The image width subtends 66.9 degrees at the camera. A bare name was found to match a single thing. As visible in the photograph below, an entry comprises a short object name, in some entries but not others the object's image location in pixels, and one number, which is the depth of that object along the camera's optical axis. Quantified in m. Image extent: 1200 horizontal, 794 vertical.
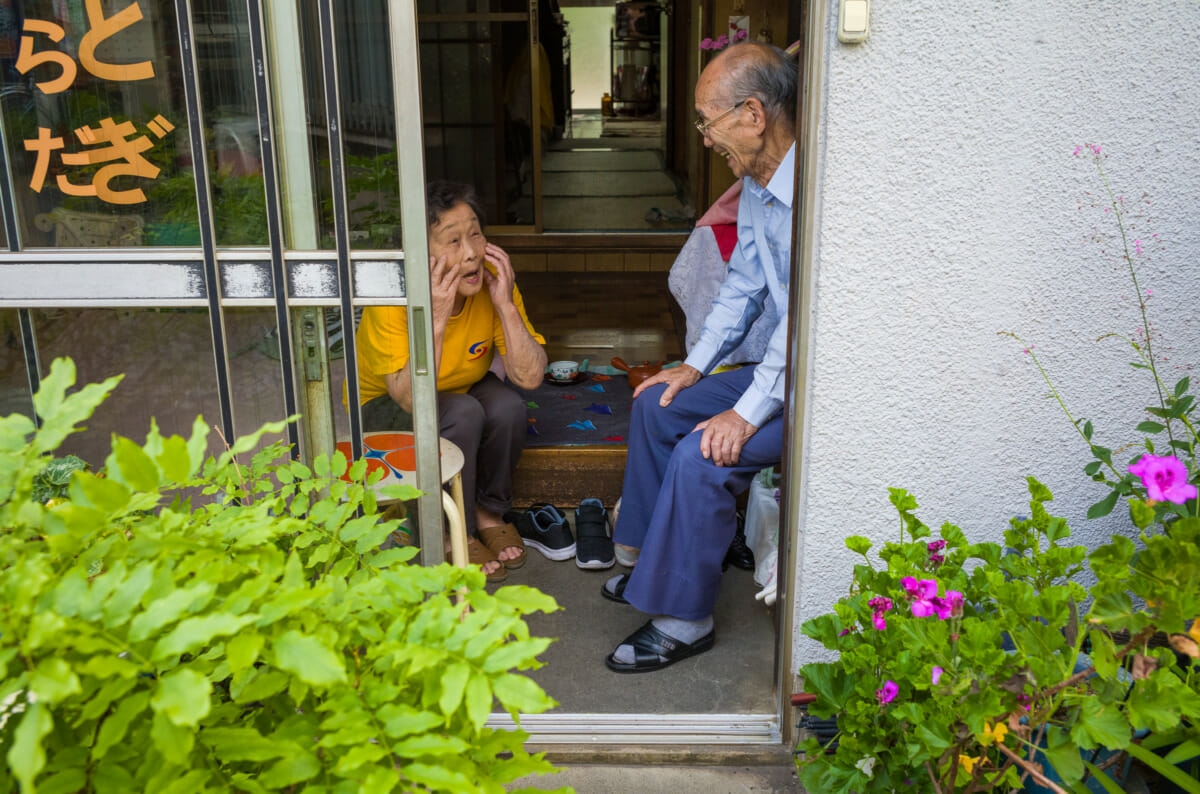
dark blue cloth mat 2.97
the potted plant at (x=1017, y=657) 1.07
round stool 1.75
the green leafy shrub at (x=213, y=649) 0.66
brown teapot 3.41
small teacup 3.51
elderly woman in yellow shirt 2.27
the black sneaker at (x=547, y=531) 2.63
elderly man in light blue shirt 2.04
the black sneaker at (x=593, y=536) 2.54
